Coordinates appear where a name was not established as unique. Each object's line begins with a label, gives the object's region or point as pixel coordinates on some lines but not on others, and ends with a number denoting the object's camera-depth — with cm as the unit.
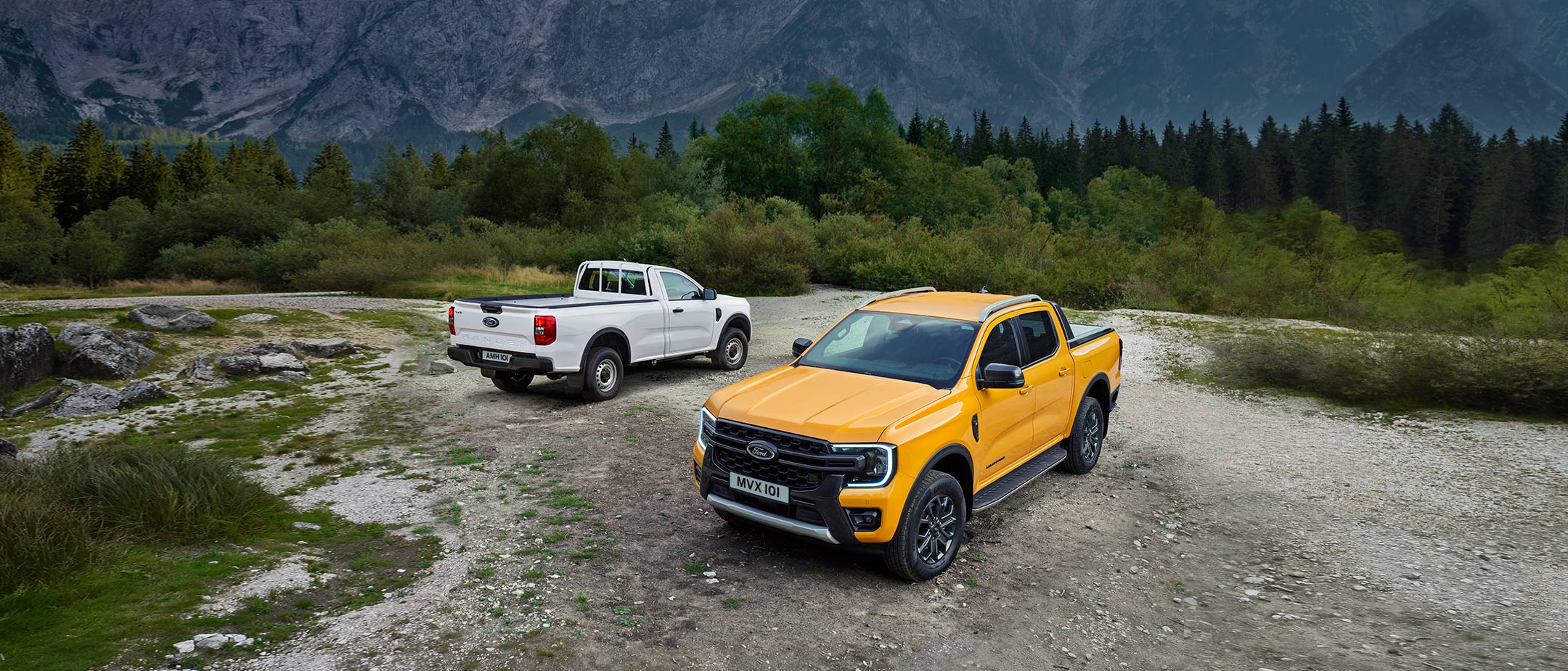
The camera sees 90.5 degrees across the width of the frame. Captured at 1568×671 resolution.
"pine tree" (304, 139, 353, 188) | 5566
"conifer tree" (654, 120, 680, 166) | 10482
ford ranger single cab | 1018
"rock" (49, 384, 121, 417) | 966
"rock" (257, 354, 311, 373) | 1226
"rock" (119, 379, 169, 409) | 1007
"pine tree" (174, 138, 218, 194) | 7738
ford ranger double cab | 476
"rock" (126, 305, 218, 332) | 1455
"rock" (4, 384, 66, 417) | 970
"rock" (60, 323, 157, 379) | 1145
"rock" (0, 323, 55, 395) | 1056
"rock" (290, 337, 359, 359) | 1429
